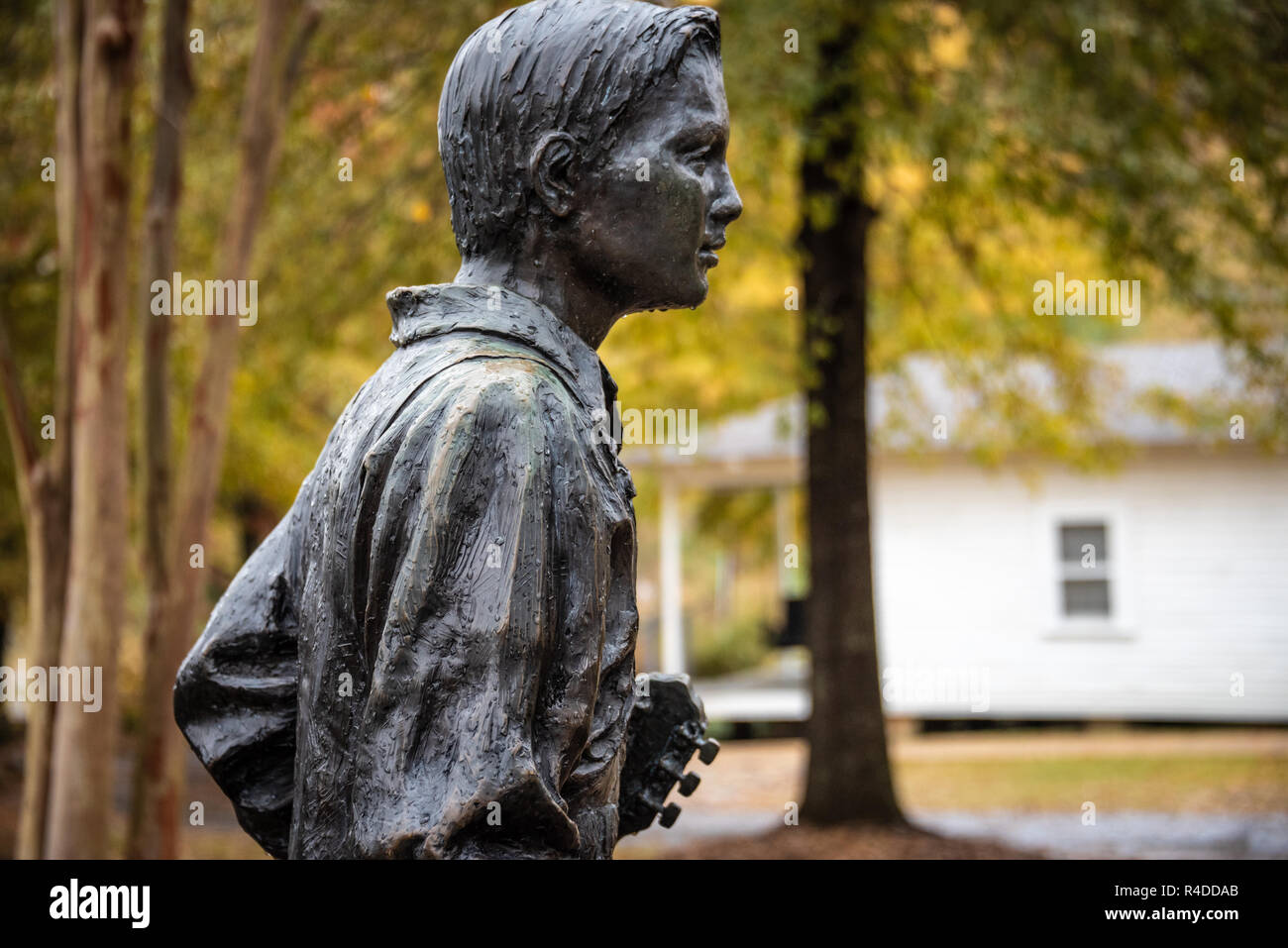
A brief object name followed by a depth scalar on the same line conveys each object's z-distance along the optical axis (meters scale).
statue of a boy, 2.08
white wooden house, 18.89
